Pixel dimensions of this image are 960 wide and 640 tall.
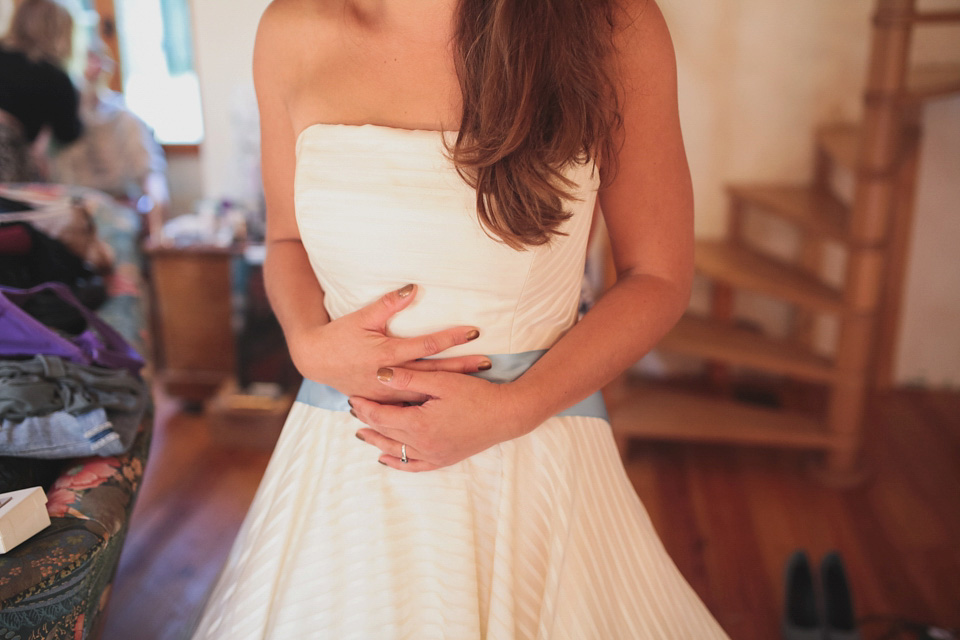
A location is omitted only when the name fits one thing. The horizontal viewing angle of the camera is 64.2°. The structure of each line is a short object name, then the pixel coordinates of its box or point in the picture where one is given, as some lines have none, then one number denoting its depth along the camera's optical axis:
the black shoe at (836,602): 1.67
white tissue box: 0.89
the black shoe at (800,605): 1.70
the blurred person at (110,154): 2.98
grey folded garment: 1.05
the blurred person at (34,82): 2.60
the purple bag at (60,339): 1.17
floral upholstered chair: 0.87
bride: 0.83
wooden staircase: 2.23
